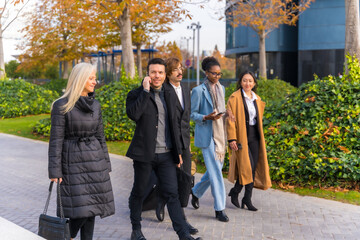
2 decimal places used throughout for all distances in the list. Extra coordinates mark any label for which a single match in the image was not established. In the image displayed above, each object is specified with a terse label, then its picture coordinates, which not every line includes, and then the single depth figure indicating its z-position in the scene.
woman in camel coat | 5.59
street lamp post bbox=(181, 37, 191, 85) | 76.60
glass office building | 33.16
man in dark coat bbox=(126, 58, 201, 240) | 4.40
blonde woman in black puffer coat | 3.79
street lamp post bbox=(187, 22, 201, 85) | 39.37
